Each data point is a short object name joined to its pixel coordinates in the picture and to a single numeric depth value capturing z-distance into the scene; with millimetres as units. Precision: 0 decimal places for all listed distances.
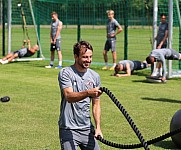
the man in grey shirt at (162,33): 16578
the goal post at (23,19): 22253
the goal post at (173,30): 16172
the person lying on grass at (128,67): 16531
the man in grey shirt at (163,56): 15031
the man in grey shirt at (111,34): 18391
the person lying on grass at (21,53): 20578
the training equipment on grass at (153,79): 15164
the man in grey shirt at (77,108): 5648
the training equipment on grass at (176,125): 7636
